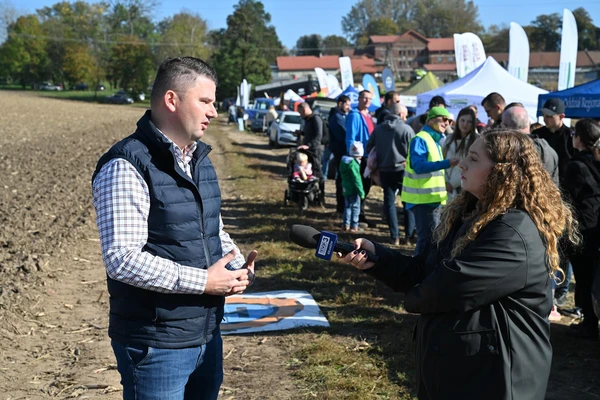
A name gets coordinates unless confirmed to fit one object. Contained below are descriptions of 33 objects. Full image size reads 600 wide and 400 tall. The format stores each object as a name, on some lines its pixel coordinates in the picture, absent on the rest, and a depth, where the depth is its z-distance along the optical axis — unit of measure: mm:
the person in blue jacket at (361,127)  10258
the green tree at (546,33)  106812
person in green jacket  9961
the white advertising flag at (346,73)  30875
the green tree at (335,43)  140125
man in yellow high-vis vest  7230
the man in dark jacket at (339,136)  11289
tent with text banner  10117
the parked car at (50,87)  103700
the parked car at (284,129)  25547
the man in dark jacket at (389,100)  10127
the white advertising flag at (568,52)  16406
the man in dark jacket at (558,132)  7884
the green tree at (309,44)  136375
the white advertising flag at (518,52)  17547
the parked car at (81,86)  102312
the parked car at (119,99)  78562
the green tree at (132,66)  81688
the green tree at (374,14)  141250
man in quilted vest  2459
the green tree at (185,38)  92500
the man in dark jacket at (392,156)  9172
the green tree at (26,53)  101125
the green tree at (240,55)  77625
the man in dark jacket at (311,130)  12268
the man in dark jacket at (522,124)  5863
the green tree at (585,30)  98250
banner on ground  5949
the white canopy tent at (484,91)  13547
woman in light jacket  6789
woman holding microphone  2445
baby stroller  11844
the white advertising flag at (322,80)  32844
